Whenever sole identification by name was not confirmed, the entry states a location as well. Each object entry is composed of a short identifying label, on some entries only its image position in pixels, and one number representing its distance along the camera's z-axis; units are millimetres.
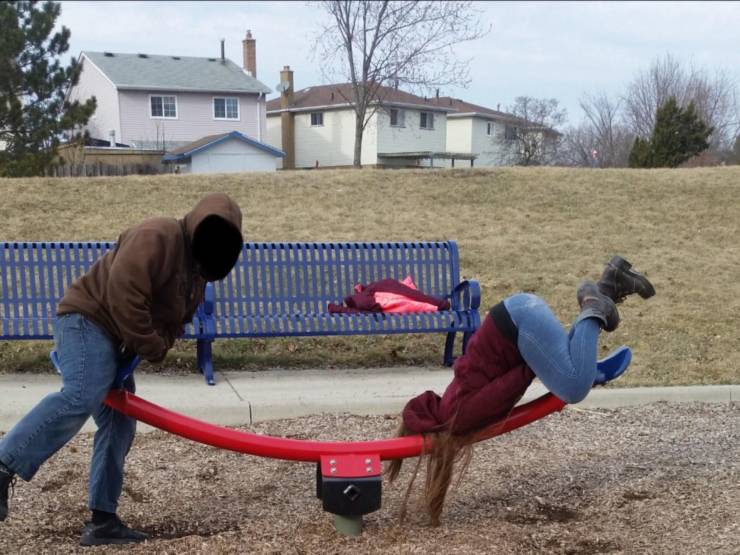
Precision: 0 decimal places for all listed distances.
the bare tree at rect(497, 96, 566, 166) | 44094
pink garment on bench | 6230
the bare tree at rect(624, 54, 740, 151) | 41562
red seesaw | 3357
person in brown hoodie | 2984
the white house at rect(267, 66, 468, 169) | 42531
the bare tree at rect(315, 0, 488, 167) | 23422
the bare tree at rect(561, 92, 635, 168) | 45625
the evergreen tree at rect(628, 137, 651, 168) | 21997
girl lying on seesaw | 3354
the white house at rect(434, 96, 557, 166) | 48906
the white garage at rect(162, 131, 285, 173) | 33875
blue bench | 5816
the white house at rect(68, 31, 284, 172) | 37438
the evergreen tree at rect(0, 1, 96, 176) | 20000
